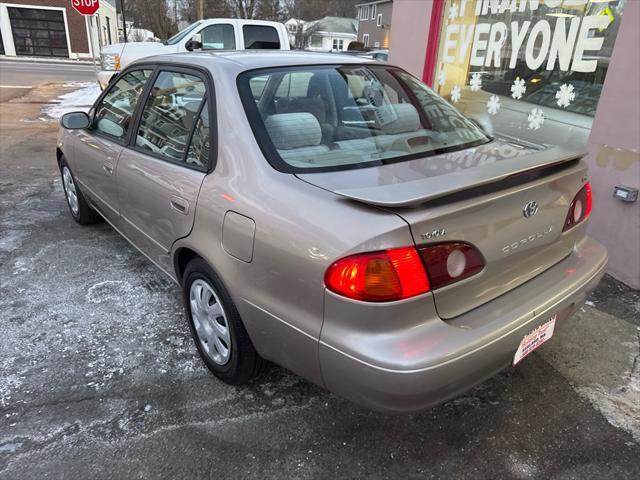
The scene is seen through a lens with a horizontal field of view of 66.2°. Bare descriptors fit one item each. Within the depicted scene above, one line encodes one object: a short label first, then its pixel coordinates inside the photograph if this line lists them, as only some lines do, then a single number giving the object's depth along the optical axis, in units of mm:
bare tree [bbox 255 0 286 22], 37641
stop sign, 12297
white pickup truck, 10680
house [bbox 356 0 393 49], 45916
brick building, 33438
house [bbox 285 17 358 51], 49688
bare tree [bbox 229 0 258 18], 35531
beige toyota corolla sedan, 1726
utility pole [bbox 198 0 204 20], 28125
